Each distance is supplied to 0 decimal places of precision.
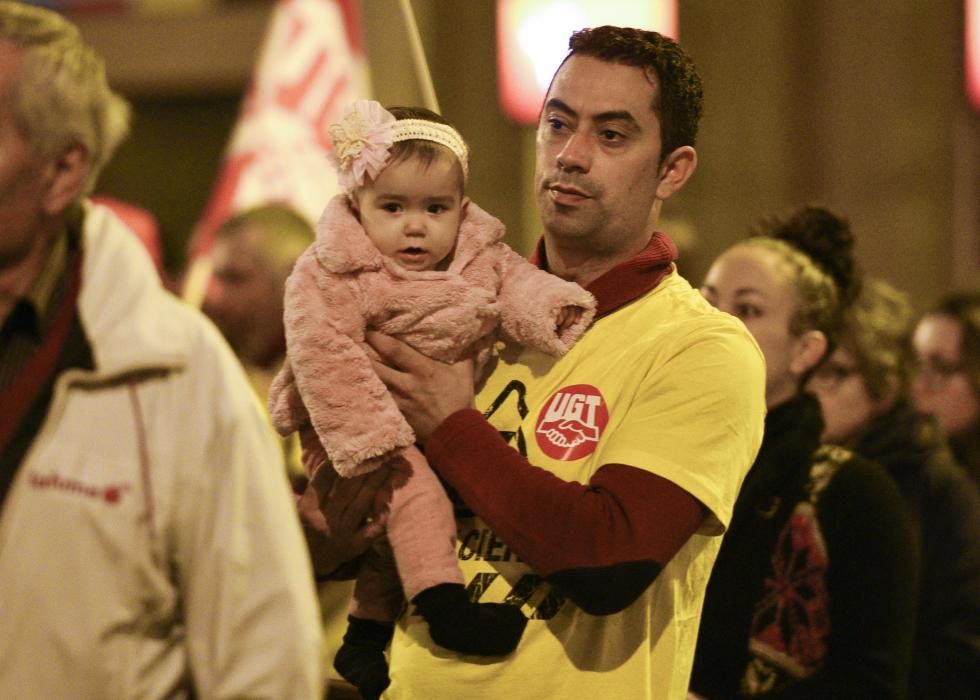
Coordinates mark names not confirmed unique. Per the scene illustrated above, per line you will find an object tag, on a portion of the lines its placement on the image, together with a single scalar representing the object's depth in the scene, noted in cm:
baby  614
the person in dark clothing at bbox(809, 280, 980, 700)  984
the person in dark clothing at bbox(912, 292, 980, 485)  1284
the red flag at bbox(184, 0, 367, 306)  1518
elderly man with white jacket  460
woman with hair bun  815
